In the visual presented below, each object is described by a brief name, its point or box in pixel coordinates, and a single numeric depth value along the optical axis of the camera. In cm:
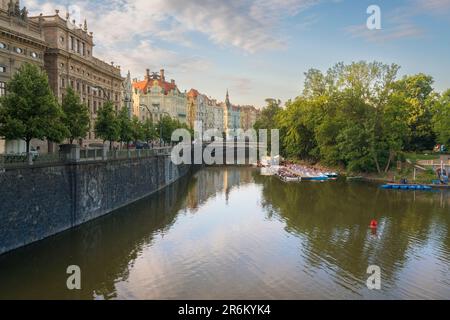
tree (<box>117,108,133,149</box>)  5064
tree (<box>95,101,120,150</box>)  4459
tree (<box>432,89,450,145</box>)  6619
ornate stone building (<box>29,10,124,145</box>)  4969
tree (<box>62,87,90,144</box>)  3688
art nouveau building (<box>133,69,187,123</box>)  12362
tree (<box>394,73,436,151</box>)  7719
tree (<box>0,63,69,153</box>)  2844
